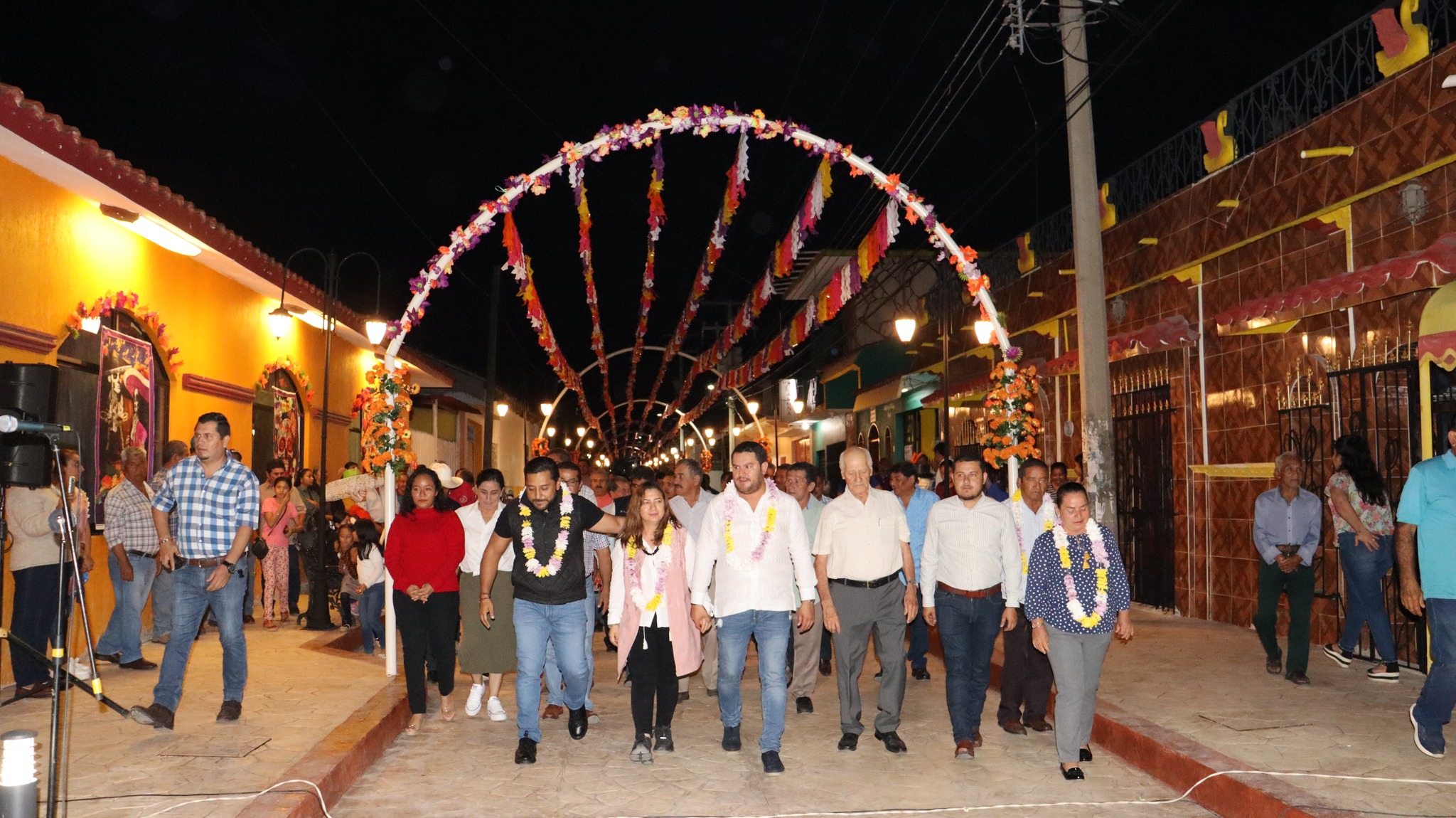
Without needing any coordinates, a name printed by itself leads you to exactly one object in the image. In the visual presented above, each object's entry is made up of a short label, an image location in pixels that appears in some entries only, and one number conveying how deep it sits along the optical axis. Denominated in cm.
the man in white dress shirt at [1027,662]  863
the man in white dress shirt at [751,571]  786
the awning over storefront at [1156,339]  1326
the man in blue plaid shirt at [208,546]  799
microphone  498
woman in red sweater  876
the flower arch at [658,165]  1187
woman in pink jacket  811
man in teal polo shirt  711
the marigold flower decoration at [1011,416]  1211
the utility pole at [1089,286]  1165
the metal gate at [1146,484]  1478
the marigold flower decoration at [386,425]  1134
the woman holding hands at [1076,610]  724
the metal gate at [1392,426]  1027
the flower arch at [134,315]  1094
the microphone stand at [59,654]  467
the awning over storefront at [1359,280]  847
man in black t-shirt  813
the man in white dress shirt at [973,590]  796
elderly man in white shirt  806
